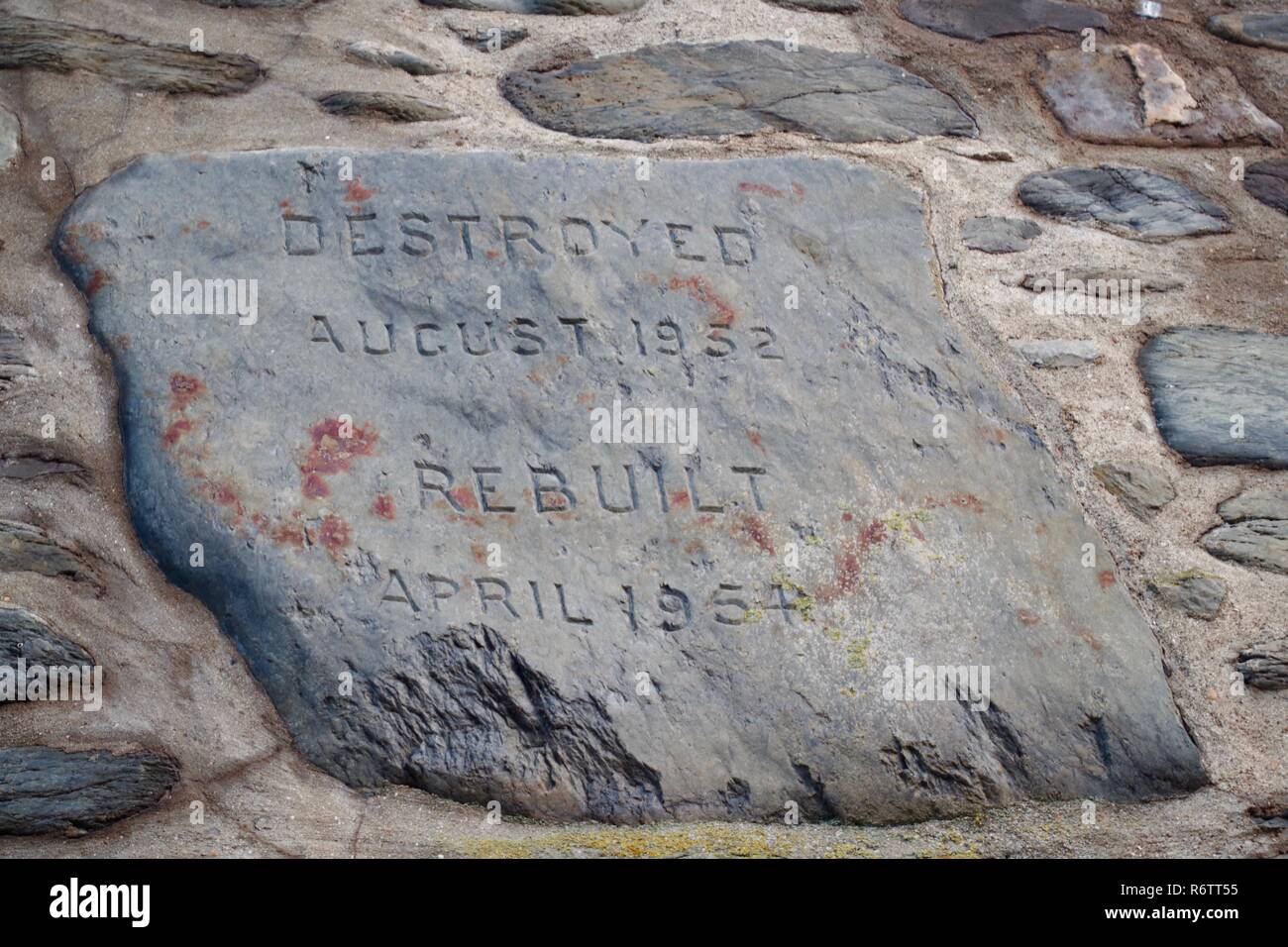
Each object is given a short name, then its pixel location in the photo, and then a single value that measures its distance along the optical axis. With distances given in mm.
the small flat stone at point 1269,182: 3121
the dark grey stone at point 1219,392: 2680
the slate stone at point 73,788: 1997
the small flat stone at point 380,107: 2846
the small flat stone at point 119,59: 2820
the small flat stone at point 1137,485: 2596
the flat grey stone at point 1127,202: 3016
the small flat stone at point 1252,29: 3420
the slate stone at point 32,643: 2146
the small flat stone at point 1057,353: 2748
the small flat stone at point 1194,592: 2484
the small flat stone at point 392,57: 2967
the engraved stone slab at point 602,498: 2221
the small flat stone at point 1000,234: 2906
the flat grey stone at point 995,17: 3332
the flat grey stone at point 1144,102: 3205
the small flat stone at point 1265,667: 2404
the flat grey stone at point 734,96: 2922
